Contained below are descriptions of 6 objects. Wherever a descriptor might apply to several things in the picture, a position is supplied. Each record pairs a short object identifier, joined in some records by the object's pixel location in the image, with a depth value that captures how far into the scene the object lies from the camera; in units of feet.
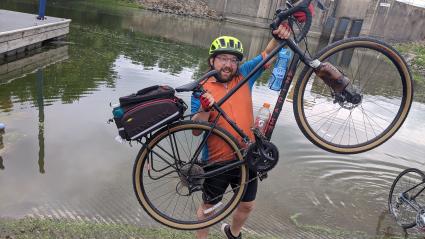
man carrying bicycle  12.14
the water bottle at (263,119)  12.15
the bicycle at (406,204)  19.57
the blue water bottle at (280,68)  11.71
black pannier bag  10.23
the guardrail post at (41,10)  54.01
